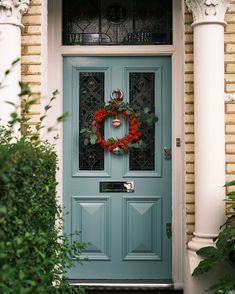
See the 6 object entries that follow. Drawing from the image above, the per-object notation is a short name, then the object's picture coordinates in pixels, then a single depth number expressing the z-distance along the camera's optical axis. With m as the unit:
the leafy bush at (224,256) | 4.97
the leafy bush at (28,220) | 2.41
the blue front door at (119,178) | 6.51
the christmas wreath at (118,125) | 6.49
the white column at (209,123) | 5.65
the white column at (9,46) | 5.71
